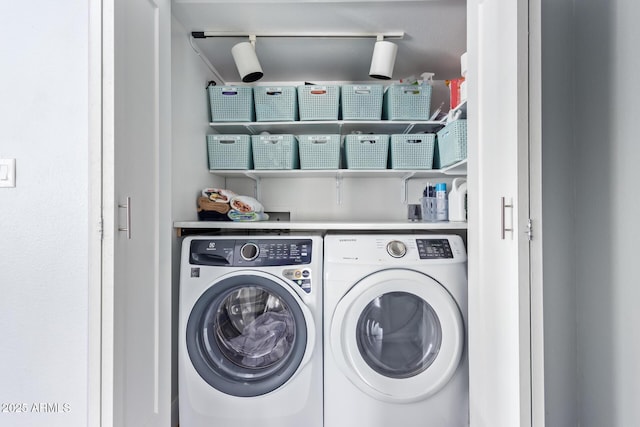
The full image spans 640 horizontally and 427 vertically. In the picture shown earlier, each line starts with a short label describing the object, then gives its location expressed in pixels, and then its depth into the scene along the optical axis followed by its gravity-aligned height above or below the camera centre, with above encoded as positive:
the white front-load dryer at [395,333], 1.43 -0.54
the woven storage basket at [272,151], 1.97 +0.39
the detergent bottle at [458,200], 1.78 +0.08
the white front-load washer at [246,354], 1.46 -0.59
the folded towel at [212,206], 1.81 +0.05
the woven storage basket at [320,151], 1.98 +0.40
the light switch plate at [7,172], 1.12 +0.15
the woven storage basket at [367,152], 1.97 +0.39
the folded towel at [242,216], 1.77 +0.00
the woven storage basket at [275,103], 1.93 +0.68
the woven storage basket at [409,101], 1.92 +0.68
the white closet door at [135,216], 0.93 +0.00
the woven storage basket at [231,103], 1.93 +0.68
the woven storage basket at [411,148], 1.97 +0.41
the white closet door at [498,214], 0.87 +0.00
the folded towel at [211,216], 1.82 +0.00
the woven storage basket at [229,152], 1.97 +0.39
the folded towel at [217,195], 1.83 +0.12
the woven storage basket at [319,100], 1.93 +0.69
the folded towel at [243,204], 1.80 +0.06
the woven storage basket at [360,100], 1.93 +0.69
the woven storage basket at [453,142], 1.63 +0.39
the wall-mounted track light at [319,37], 1.75 +0.91
